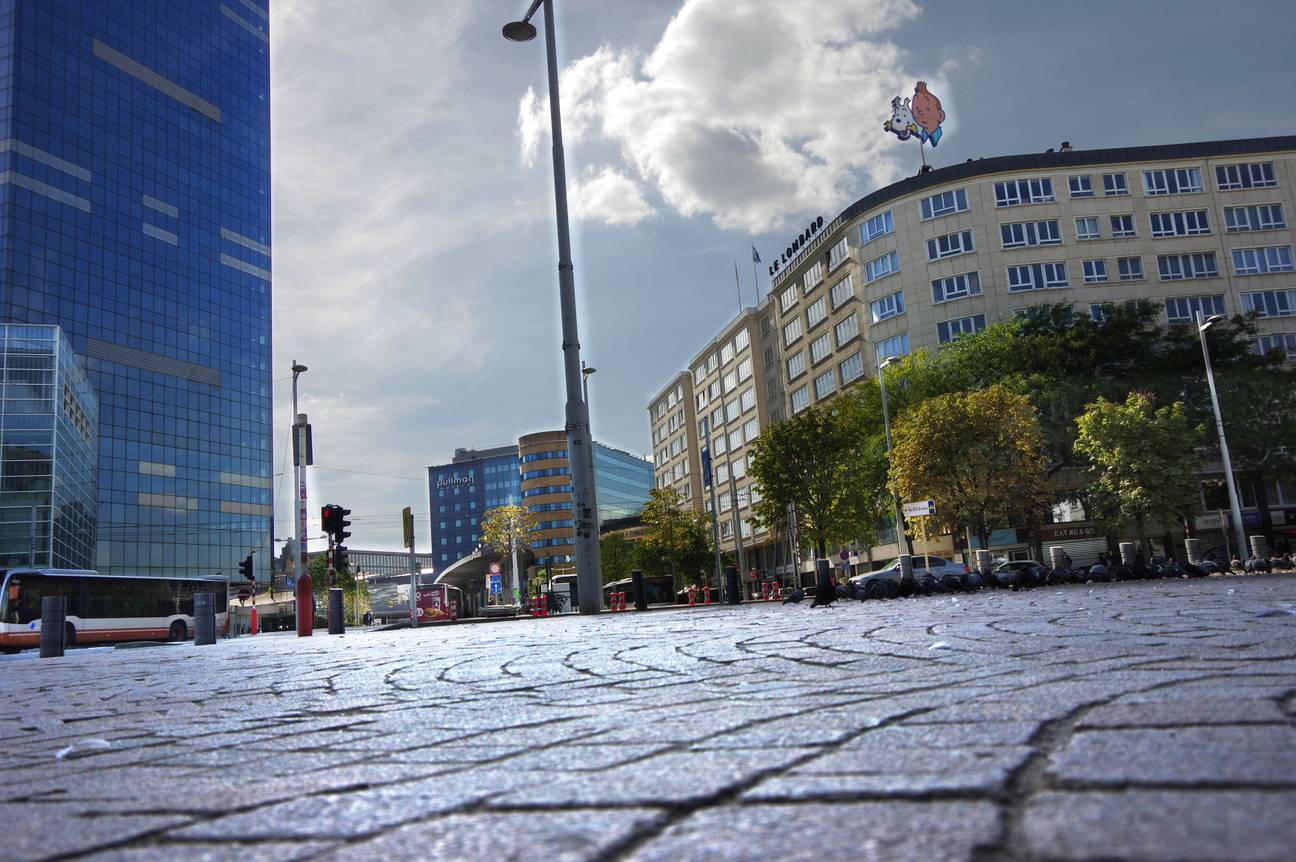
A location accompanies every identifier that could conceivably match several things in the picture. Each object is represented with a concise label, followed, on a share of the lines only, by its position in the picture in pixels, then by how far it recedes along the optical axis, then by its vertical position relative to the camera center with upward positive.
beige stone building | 60.25 +18.69
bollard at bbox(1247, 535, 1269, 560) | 31.56 -0.34
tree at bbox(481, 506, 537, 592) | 74.19 +5.19
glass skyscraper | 88.75 +36.38
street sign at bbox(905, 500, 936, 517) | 29.62 +1.62
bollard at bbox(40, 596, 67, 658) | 21.67 +0.17
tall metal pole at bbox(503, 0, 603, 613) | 21.97 +2.88
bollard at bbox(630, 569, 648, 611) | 28.62 -0.03
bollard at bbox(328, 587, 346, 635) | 27.58 -0.03
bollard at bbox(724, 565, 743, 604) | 37.16 -0.24
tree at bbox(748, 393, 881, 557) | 46.78 +4.55
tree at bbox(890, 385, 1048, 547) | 36.43 +3.57
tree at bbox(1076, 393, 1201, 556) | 40.38 +3.52
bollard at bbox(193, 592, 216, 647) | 26.98 +0.05
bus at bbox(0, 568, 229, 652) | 34.06 +0.99
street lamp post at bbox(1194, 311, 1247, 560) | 40.72 +2.65
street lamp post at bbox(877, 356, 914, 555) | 45.69 +6.26
